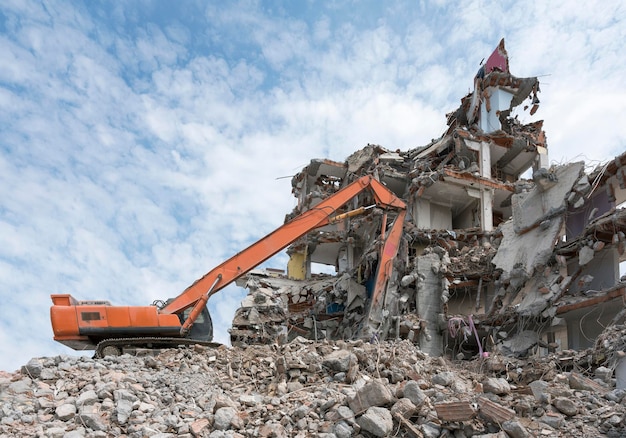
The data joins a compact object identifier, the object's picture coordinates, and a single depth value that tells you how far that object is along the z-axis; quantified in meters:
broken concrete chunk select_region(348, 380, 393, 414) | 6.61
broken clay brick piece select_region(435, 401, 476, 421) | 6.20
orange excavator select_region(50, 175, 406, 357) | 10.97
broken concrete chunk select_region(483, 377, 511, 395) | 7.21
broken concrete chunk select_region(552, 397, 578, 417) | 6.56
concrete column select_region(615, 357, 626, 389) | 8.22
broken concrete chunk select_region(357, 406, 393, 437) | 6.27
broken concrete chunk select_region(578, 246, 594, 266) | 15.01
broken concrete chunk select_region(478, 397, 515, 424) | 6.14
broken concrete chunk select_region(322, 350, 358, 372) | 8.40
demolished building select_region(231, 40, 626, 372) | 15.44
